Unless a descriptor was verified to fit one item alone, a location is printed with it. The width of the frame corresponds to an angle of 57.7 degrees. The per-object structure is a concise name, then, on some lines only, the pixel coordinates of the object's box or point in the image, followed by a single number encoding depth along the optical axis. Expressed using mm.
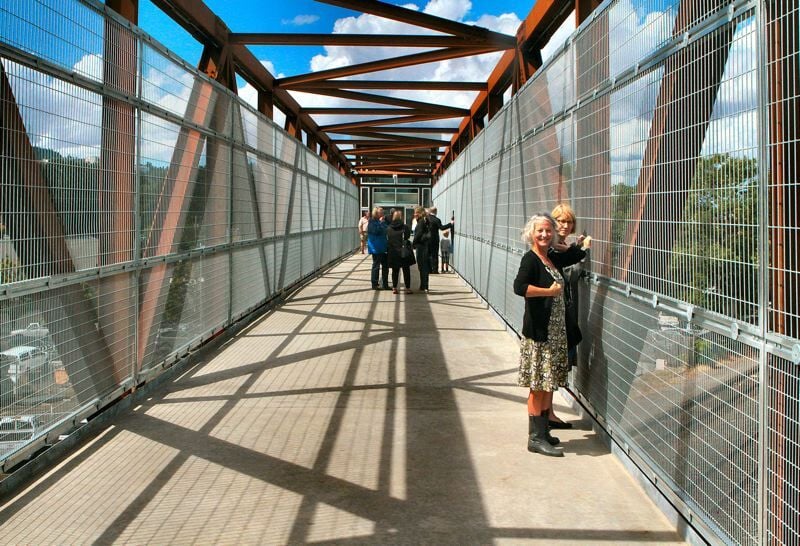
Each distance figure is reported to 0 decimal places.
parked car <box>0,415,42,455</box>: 3811
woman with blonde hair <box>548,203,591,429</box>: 4824
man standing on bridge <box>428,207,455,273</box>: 15867
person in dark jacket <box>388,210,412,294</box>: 13367
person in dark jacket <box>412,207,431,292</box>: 13812
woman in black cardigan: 4414
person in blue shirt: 14258
